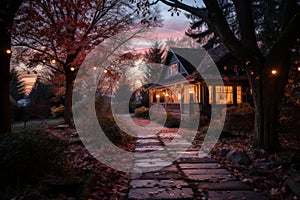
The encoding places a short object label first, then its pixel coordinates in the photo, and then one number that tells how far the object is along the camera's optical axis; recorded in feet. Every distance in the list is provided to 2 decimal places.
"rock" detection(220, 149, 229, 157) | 24.38
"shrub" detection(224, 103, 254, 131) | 38.68
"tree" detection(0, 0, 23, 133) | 17.98
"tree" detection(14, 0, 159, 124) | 43.50
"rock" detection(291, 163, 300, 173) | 17.63
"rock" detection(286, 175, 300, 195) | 13.35
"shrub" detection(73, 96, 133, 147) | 29.84
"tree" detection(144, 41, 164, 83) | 130.31
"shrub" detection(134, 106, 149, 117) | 84.84
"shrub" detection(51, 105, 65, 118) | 82.38
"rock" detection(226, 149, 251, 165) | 21.13
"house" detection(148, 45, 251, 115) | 60.39
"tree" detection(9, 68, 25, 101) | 117.29
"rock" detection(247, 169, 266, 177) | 17.46
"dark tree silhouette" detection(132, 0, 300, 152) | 23.36
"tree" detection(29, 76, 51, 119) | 78.09
